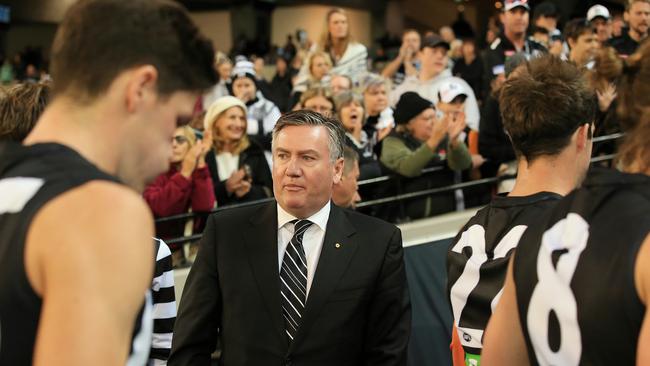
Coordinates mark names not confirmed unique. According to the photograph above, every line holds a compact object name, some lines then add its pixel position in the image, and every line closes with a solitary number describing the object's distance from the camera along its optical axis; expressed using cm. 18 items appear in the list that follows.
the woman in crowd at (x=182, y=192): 530
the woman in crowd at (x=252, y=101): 704
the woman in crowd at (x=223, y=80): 932
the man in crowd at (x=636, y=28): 819
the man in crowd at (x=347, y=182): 457
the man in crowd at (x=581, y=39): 766
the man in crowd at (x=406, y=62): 976
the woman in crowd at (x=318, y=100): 637
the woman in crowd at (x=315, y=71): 826
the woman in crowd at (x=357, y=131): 623
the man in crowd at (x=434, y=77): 763
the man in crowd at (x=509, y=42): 805
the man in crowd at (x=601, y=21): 901
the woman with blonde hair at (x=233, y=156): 575
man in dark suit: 327
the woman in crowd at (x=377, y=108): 722
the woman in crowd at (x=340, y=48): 841
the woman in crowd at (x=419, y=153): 613
